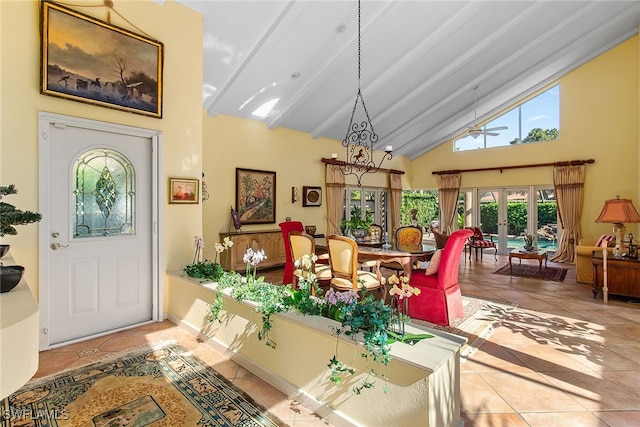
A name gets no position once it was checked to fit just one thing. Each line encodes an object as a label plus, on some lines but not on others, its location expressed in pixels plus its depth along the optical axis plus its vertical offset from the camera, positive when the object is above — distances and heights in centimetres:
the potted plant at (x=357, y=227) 467 -23
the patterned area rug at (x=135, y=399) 190 -125
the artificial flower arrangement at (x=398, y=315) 175 -61
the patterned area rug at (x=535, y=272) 579 -116
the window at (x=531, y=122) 780 +235
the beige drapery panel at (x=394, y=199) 957 +39
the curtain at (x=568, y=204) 738 +21
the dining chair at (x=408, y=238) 436 -36
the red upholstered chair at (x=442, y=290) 331 -85
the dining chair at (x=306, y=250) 352 -44
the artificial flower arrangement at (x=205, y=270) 318 -62
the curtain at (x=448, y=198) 932 +43
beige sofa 528 -87
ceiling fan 655 +173
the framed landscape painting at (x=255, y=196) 619 +31
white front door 279 -19
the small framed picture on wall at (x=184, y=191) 348 +22
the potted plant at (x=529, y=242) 634 -59
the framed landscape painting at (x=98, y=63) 271 +137
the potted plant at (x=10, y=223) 118 -6
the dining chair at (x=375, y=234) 489 -35
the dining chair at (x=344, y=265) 323 -56
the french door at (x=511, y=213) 804 -1
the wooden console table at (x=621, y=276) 415 -84
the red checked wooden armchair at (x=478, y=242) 762 -72
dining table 362 -51
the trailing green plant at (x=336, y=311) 169 -66
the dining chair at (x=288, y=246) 423 -47
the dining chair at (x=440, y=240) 467 -41
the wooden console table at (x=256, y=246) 565 -67
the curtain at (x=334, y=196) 787 +38
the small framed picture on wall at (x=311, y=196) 737 +36
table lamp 430 -2
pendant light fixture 783 +161
